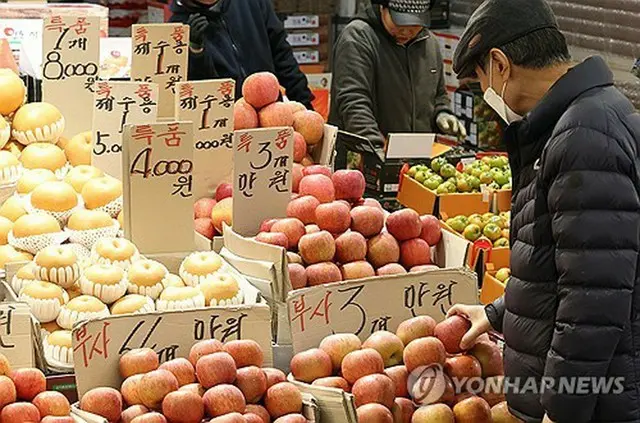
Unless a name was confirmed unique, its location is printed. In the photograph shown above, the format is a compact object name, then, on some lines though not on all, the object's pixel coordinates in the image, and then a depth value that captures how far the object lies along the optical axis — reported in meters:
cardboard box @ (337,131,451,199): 4.96
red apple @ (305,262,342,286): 2.77
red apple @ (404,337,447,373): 2.46
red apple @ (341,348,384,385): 2.40
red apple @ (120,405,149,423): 2.22
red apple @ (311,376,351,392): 2.40
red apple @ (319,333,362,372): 2.48
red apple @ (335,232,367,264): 2.87
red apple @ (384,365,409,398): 2.45
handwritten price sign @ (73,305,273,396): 2.33
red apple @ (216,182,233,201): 3.30
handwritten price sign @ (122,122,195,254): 2.85
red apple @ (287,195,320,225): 2.99
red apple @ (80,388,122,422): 2.22
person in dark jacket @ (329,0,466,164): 5.22
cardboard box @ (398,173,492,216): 4.72
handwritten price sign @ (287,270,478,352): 2.56
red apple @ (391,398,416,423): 2.37
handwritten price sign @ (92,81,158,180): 3.21
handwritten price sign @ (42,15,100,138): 3.44
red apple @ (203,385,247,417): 2.22
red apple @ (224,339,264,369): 2.38
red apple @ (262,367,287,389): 2.36
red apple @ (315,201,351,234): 2.90
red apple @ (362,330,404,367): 2.52
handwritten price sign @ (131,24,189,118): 3.45
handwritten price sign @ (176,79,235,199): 3.23
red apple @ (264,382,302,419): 2.31
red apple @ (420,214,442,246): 3.00
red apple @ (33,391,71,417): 2.17
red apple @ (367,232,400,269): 2.90
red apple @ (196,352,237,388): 2.28
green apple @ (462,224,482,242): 4.41
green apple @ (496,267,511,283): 4.05
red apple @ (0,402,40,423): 2.12
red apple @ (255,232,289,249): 2.85
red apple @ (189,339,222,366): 2.36
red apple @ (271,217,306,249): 2.89
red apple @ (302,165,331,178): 3.19
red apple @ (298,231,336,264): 2.82
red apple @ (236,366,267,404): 2.30
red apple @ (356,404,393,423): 2.29
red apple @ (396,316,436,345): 2.58
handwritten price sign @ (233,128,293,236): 2.99
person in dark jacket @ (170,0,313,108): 4.69
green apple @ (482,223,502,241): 4.39
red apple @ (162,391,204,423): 2.18
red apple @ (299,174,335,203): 3.06
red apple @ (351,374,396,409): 2.34
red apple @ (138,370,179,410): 2.24
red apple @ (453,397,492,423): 2.40
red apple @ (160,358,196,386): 2.30
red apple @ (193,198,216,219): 3.24
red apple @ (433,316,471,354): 2.57
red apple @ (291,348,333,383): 2.44
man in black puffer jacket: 2.08
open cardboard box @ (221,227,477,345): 2.72
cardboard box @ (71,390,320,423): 2.29
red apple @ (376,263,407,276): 2.86
